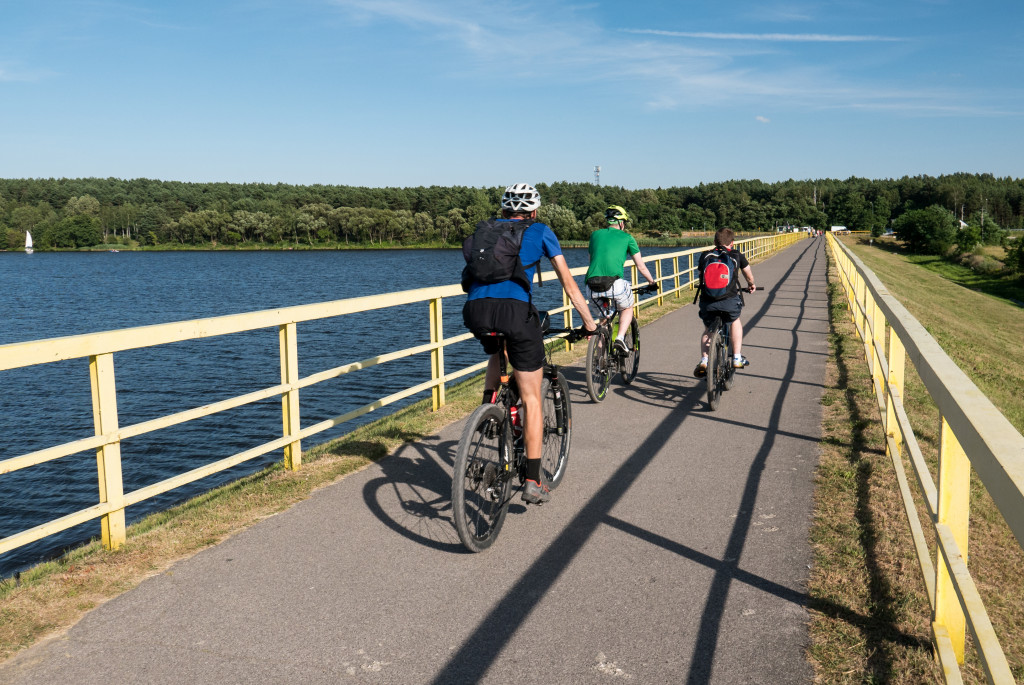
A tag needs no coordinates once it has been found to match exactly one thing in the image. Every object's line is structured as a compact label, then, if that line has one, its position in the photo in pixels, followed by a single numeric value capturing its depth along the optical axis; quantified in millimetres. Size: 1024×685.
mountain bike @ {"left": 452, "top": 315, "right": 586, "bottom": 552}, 4402
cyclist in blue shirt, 4656
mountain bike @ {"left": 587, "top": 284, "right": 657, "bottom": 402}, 8578
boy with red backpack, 8586
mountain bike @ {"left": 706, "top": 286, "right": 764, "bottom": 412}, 8180
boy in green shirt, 8758
